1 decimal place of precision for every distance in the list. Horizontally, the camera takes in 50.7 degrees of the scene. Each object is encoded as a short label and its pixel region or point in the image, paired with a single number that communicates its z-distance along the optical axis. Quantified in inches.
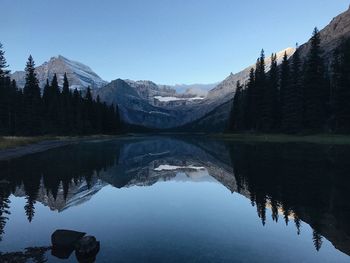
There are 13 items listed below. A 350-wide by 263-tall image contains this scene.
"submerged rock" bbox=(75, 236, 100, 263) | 474.6
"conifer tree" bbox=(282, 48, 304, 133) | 3270.2
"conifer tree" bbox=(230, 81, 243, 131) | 4815.5
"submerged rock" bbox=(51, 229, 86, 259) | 490.3
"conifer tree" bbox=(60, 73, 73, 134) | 4276.6
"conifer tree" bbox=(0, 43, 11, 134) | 3599.9
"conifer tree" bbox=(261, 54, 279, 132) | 3786.9
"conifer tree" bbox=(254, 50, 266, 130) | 4016.5
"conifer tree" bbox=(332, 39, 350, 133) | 2878.9
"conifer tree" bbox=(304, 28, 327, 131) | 3132.4
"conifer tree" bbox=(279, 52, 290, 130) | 3611.2
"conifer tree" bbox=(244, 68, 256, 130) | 4296.3
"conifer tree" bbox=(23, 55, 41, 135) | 3774.1
